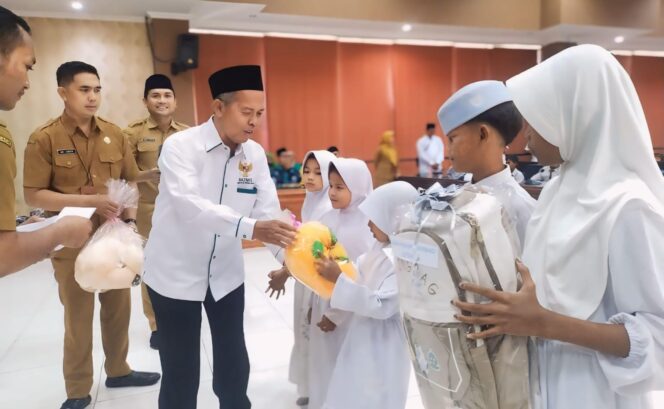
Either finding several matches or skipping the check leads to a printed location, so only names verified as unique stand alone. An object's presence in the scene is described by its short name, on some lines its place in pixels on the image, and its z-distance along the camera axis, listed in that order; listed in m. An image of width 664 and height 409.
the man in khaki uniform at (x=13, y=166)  1.11
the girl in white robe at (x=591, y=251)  0.83
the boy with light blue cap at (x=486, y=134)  1.23
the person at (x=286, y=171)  7.31
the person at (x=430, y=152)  8.84
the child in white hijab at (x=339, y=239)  2.09
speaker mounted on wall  6.61
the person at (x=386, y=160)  8.35
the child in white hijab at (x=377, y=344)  1.69
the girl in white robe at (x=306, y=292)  2.32
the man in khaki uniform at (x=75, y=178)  2.30
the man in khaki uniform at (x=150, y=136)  3.39
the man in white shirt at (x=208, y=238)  1.66
